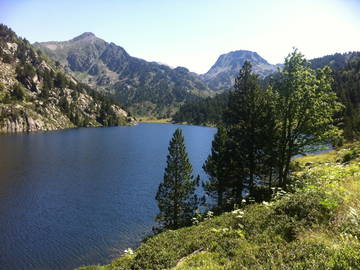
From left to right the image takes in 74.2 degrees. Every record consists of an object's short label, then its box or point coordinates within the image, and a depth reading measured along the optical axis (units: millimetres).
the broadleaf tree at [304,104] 27312
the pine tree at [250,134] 33188
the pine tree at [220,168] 38859
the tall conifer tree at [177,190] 38688
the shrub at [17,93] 197588
